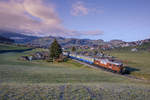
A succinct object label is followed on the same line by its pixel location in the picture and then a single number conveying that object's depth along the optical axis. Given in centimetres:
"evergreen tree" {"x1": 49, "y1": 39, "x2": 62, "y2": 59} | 5784
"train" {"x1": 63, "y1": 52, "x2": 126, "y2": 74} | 3234
